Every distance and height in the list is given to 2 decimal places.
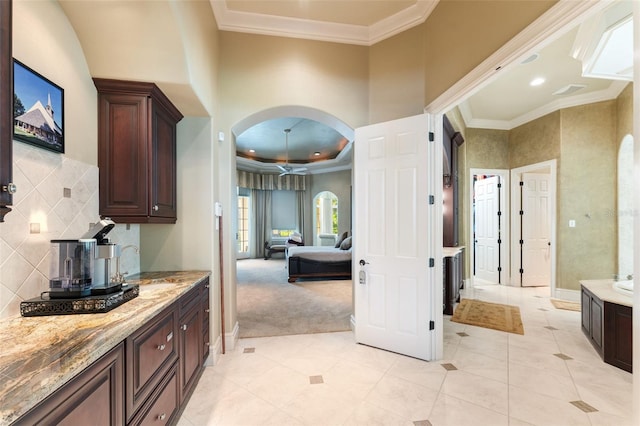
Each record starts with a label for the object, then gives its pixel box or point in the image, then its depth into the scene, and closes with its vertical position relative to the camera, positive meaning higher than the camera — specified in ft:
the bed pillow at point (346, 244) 21.12 -2.38
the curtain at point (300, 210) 32.58 +0.50
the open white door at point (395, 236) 8.48 -0.74
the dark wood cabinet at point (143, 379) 2.91 -2.44
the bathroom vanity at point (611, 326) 7.96 -3.52
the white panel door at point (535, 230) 17.98 -1.09
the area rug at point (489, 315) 11.32 -4.71
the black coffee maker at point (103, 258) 4.98 -0.81
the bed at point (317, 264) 19.85 -3.66
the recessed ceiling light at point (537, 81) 12.77 +6.35
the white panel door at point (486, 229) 18.83 -1.09
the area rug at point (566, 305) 13.57 -4.75
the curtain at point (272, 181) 29.99 +3.80
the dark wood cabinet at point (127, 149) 6.47 +1.60
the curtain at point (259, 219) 31.30 -0.57
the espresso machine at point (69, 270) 4.63 -0.96
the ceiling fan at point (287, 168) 21.20 +4.87
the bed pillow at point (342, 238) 23.47 -2.12
